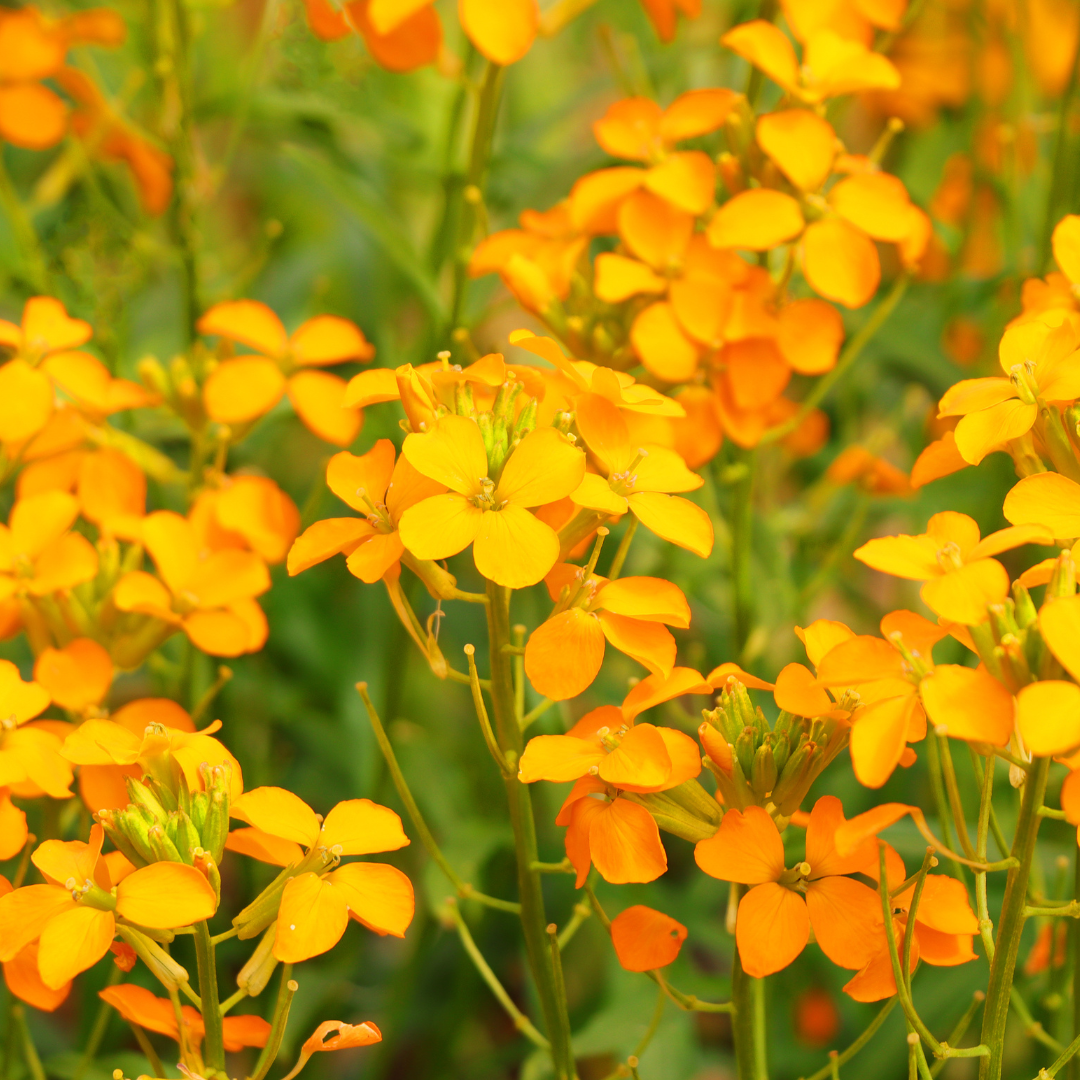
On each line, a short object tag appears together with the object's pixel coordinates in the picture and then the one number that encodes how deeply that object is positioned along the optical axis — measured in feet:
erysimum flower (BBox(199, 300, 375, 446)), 2.05
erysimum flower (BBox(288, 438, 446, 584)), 1.86
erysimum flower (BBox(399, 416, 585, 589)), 1.83
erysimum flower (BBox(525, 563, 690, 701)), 1.84
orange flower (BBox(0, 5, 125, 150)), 2.16
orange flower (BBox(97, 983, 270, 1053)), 1.84
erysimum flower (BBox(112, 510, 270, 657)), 1.98
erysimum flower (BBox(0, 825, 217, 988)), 1.80
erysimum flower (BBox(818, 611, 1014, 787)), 1.78
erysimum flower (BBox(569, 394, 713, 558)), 1.86
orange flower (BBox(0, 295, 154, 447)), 1.99
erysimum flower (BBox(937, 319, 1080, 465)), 1.86
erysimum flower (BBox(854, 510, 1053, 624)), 1.80
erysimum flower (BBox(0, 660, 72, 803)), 1.87
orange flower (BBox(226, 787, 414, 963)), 1.82
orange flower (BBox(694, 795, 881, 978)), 1.83
